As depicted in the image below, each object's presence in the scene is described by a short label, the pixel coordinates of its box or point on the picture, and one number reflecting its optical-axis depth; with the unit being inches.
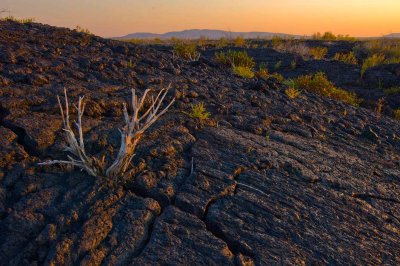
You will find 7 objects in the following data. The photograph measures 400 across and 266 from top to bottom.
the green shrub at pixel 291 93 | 245.9
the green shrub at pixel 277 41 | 637.9
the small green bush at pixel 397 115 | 287.4
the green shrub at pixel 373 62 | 450.0
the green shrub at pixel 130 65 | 229.0
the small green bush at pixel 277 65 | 455.4
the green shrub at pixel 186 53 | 298.4
